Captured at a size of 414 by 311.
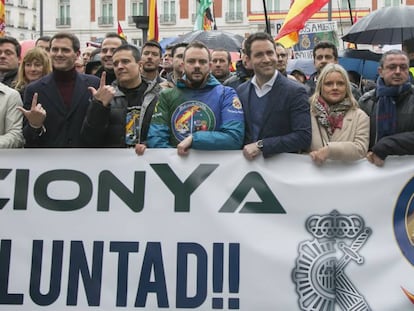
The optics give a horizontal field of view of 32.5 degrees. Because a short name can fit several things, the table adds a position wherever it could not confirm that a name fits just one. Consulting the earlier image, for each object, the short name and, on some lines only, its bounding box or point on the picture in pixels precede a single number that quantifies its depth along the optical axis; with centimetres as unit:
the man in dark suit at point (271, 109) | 452
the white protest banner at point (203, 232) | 442
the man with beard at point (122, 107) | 458
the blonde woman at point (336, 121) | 452
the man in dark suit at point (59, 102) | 486
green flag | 1942
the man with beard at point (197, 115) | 457
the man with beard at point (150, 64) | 623
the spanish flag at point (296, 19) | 1117
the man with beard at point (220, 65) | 677
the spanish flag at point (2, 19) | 1086
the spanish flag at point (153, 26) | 1210
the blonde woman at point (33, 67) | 565
